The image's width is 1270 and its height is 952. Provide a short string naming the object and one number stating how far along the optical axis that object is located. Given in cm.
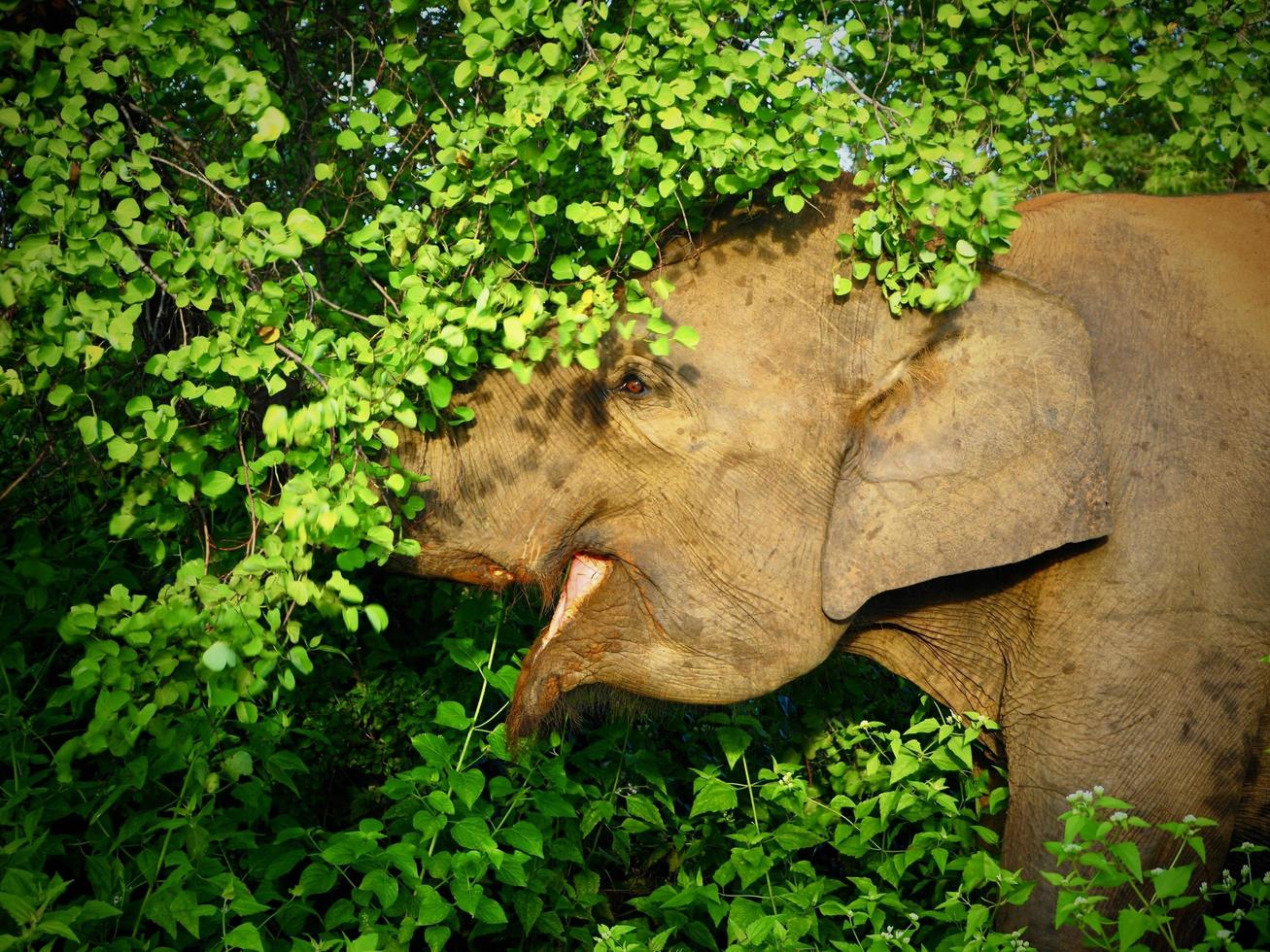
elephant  330
